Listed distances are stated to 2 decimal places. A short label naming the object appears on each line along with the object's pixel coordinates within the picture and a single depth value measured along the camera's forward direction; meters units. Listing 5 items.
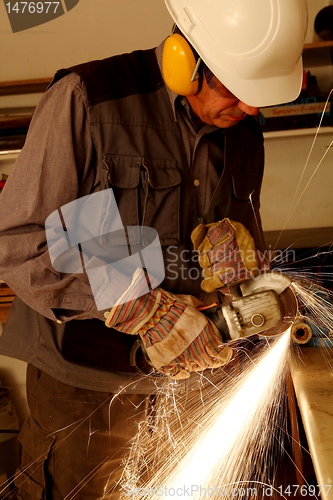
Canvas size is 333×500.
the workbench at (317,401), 1.21
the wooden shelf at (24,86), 3.19
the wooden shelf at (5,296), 3.02
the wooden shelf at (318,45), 2.96
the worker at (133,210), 1.51
